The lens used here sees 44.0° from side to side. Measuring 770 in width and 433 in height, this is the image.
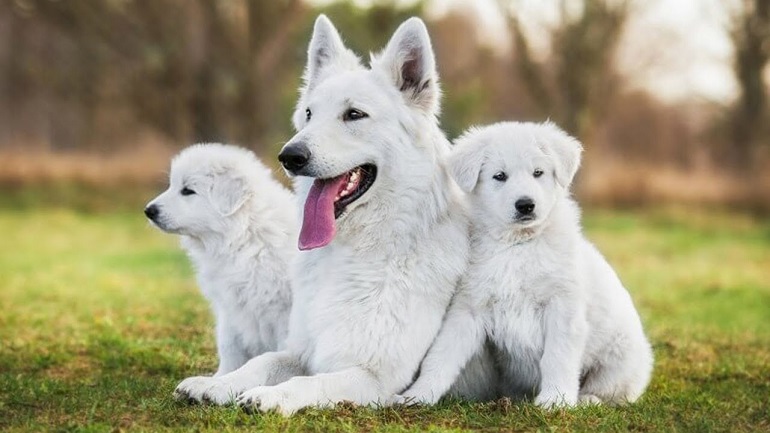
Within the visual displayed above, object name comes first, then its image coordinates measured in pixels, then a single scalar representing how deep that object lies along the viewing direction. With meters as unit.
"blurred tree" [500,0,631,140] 21.33
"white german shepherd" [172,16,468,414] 4.90
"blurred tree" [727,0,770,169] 26.56
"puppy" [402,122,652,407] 4.85
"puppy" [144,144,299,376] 5.78
